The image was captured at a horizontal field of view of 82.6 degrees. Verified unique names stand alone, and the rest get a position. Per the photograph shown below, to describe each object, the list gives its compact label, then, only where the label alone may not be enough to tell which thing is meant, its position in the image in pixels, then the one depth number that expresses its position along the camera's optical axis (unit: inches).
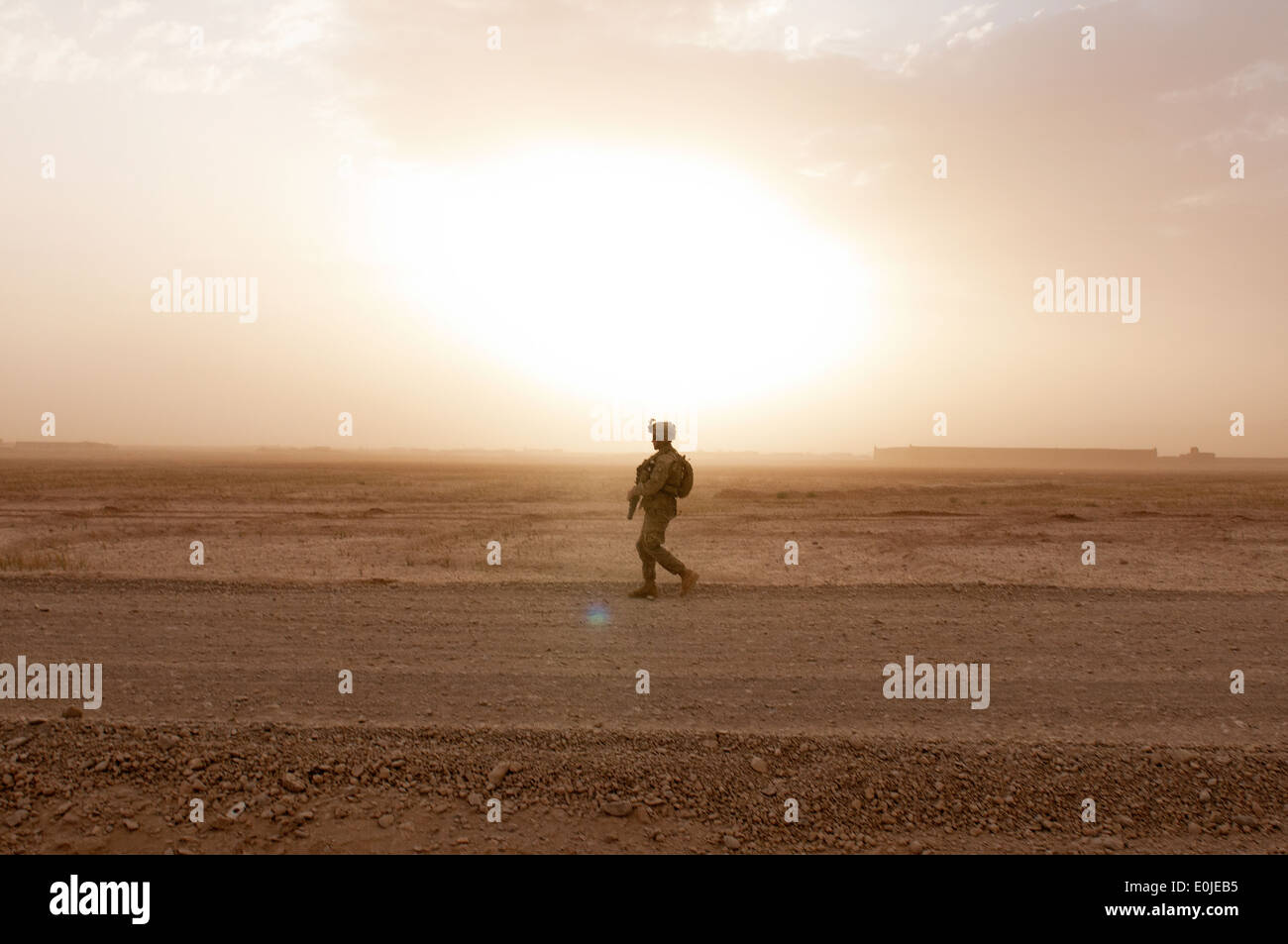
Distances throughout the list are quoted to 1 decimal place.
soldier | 426.0
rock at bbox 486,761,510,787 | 195.2
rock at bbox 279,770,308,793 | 190.7
